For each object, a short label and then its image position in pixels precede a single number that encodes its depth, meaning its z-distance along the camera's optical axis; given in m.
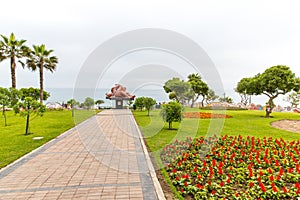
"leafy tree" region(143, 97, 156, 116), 20.28
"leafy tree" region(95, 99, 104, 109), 33.56
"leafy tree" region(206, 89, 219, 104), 37.09
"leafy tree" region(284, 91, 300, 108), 26.52
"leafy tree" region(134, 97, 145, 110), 21.88
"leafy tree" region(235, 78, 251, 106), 20.30
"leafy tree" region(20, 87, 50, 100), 36.79
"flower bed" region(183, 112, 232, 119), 18.02
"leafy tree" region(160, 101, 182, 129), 10.11
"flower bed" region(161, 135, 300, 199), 3.67
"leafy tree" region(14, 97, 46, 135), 8.92
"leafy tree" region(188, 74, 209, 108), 35.02
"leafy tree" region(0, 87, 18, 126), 12.12
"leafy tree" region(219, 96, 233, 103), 45.10
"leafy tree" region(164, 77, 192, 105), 21.23
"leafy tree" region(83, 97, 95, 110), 23.58
